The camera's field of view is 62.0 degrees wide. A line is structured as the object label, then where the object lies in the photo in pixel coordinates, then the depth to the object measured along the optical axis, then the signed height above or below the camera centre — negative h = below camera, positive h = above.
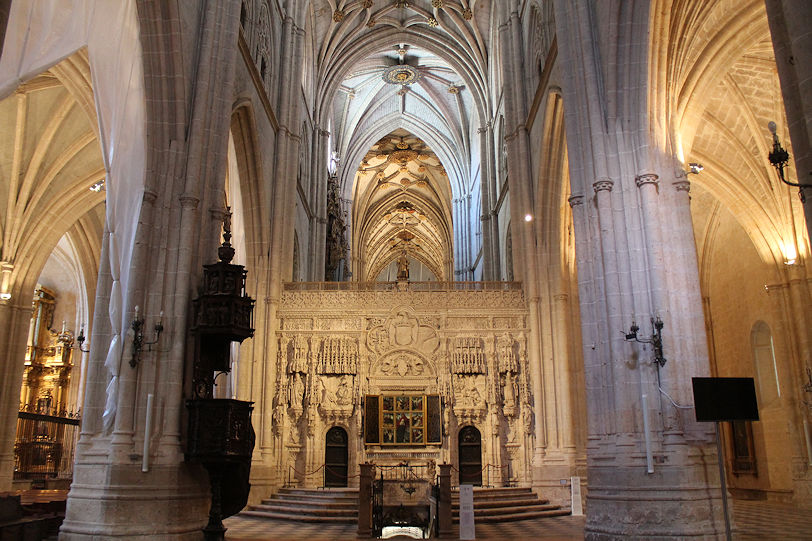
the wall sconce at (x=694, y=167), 16.39 +6.62
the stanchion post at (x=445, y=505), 11.52 -0.96
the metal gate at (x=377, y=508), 11.74 -1.03
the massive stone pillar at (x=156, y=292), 10.11 +2.50
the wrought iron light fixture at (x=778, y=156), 7.80 +3.24
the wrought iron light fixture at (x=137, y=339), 10.62 +1.69
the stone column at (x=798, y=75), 6.20 +3.39
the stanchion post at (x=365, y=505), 11.74 -0.97
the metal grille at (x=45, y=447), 22.28 +0.12
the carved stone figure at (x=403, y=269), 21.46 +5.73
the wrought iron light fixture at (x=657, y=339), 10.48 +1.61
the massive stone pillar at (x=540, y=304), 17.61 +3.83
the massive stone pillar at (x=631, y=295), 10.07 +2.41
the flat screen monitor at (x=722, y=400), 7.79 +0.50
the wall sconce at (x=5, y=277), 19.56 +4.90
